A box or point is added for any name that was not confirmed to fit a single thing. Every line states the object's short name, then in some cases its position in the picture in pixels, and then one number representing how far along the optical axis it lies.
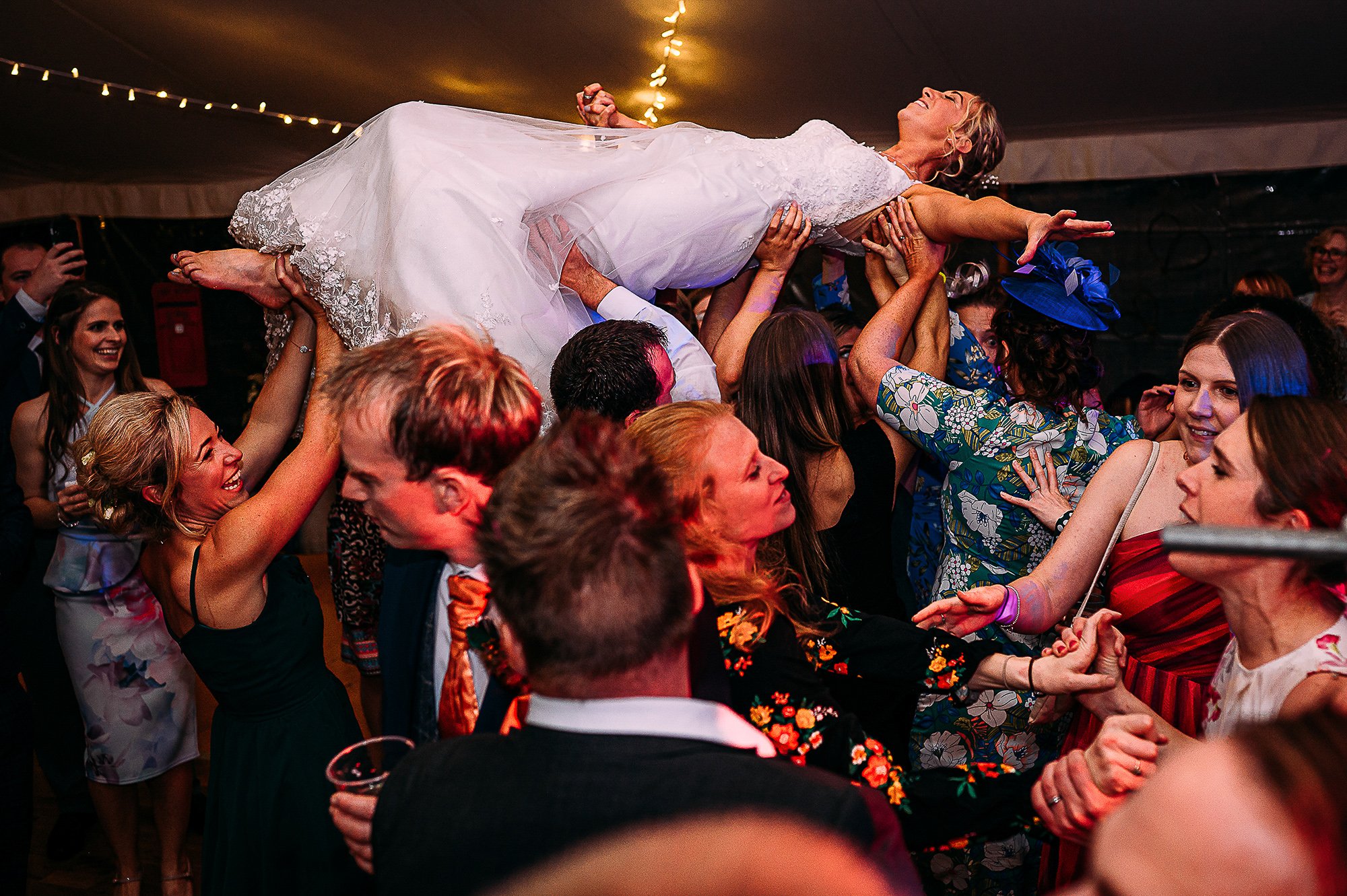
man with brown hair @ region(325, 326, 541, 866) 1.36
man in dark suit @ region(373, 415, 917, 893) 0.85
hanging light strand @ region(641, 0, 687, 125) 3.82
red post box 6.71
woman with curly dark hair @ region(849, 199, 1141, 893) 2.30
